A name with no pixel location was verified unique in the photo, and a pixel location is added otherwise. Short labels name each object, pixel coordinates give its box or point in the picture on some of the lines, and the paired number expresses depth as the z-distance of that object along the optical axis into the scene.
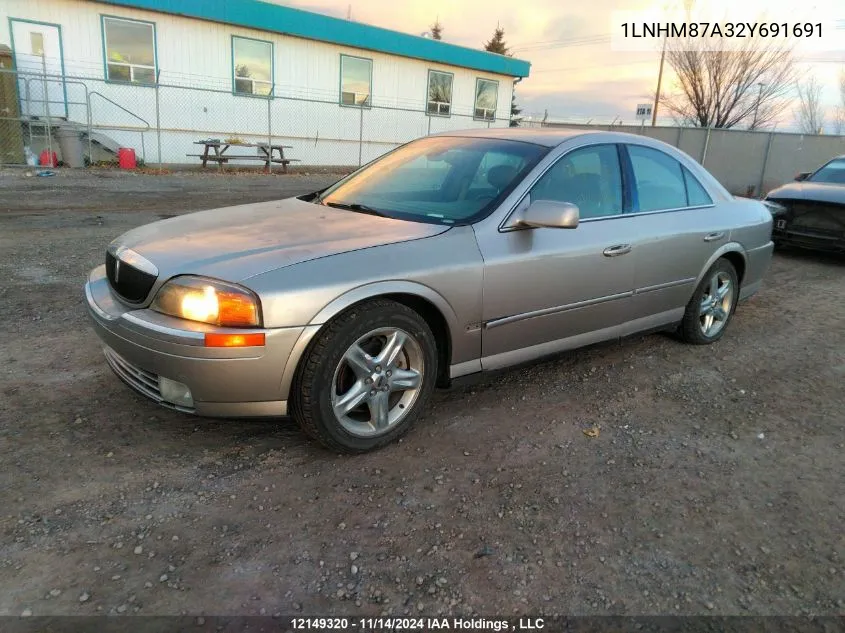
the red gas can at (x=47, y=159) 13.93
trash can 14.25
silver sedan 2.71
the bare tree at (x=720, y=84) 29.42
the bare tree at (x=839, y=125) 36.44
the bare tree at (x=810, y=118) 34.62
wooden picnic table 16.03
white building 14.78
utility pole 31.51
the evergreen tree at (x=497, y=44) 47.53
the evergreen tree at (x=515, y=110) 45.03
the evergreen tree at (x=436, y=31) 49.64
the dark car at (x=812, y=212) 8.29
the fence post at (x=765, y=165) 20.11
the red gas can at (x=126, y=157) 14.99
